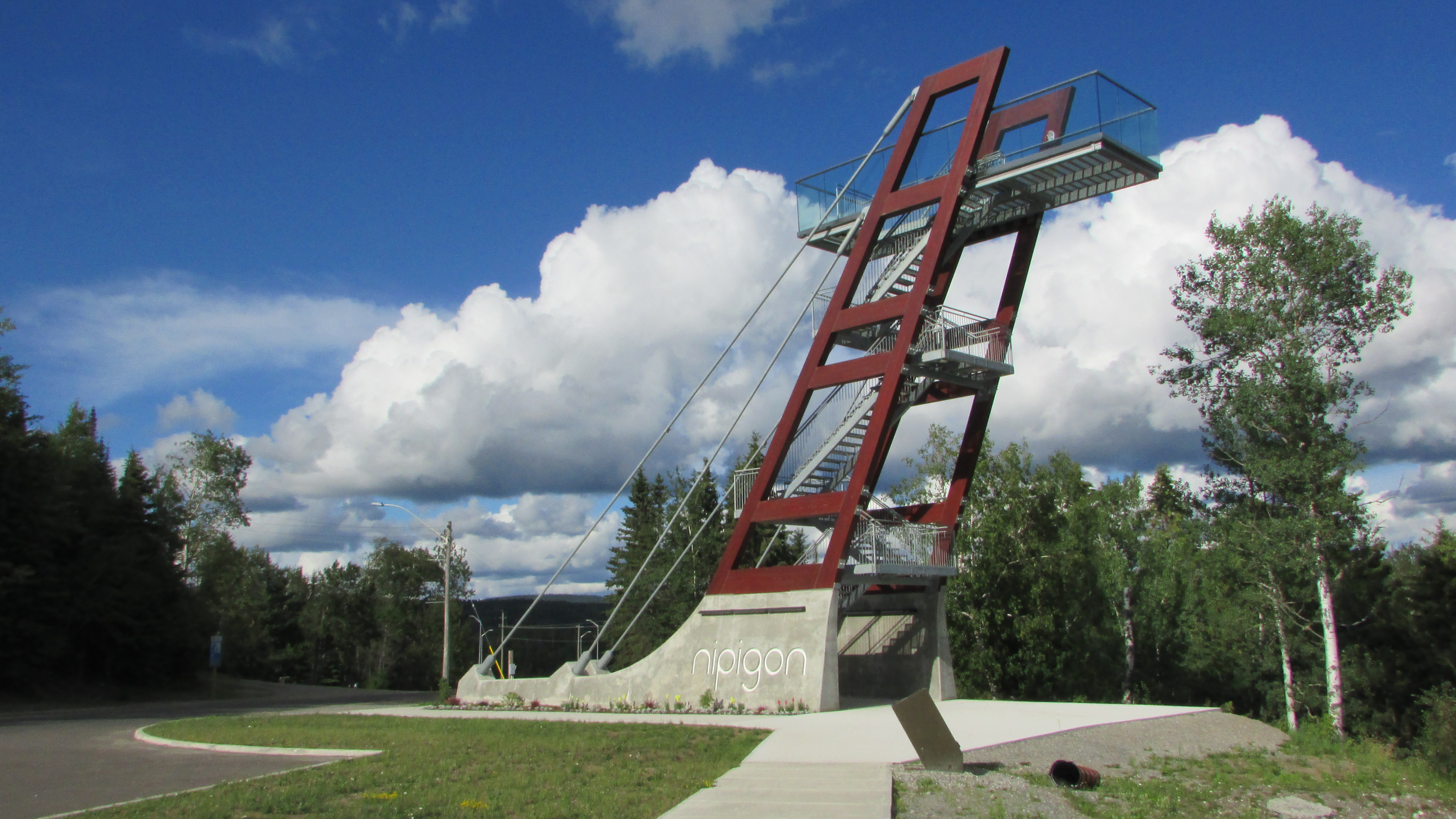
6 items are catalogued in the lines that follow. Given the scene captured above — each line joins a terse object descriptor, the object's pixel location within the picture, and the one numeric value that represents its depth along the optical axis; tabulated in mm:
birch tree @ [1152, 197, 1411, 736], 27453
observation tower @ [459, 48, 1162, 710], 21547
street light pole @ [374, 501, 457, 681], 38094
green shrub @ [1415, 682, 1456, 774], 21484
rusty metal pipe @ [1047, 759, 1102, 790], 11953
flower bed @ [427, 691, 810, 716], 20984
